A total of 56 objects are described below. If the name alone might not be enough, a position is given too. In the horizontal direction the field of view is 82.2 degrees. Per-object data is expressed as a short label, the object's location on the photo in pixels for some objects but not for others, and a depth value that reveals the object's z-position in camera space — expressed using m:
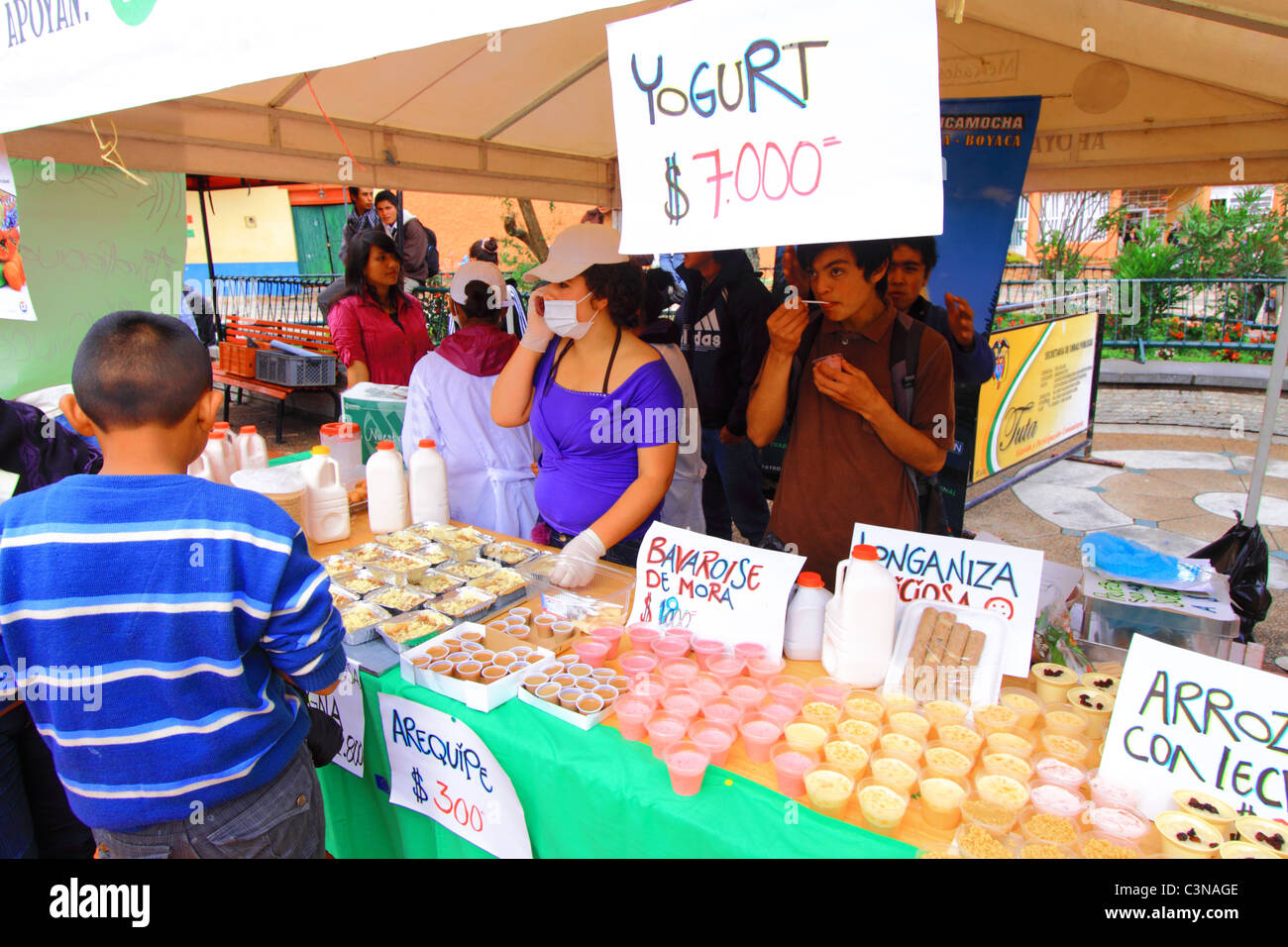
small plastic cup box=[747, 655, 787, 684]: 1.71
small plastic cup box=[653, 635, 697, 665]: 1.81
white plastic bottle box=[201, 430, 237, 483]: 2.78
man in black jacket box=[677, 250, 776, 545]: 4.04
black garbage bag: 3.27
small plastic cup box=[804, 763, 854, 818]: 1.35
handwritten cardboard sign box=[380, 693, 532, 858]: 1.64
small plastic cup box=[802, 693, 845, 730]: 1.57
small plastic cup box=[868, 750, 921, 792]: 1.38
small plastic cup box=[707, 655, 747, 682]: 1.71
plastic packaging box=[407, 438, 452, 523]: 2.73
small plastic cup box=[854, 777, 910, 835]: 1.30
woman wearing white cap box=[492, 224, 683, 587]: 2.51
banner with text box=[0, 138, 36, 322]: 2.80
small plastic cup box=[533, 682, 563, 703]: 1.68
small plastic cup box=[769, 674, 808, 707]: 1.63
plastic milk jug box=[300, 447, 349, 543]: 2.60
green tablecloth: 1.33
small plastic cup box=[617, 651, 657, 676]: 1.78
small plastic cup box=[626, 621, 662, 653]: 1.89
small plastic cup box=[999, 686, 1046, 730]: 1.58
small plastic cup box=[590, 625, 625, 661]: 1.92
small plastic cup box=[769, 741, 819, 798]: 1.40
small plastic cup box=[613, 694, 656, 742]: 1.55
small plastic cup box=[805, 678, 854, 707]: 1.63
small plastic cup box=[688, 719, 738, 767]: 1.48
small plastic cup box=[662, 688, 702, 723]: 1.56
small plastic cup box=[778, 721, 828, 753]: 1.47
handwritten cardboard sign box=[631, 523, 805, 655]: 1.85
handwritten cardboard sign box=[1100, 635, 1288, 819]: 1.32
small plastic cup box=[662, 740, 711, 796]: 1.41
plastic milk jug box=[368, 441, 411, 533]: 2.70
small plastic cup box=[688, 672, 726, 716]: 1.63
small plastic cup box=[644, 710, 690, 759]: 1.48
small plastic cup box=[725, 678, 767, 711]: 1.62
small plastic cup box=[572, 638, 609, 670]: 1.85
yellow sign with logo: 5.98
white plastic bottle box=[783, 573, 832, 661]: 1.83
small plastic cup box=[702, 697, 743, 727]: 1.57
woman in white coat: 3.21
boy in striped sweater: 1.24
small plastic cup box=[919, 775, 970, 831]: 1.32
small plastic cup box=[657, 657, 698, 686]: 1.69
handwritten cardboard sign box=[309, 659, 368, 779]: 1.87
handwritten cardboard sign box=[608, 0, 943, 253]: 1.22
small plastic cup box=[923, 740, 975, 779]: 1.40
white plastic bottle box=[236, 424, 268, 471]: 2.89
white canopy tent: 1.73
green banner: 2.92
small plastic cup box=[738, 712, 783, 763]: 1.49
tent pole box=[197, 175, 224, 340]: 8.72
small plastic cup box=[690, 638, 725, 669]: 1.79
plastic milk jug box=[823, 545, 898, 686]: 1.66
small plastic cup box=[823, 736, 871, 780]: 1.42
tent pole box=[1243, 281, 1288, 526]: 3.00
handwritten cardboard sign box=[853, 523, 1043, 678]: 1.74
